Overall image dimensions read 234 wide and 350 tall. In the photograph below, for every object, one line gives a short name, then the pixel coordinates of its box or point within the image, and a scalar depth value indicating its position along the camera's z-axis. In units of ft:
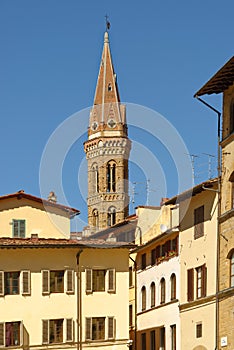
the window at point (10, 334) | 177.37
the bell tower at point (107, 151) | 512.22
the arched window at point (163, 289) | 185.88
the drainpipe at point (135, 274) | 204.77
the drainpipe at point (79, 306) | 181.88
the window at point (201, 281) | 161.48
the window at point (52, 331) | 180.14
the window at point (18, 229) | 197.77
